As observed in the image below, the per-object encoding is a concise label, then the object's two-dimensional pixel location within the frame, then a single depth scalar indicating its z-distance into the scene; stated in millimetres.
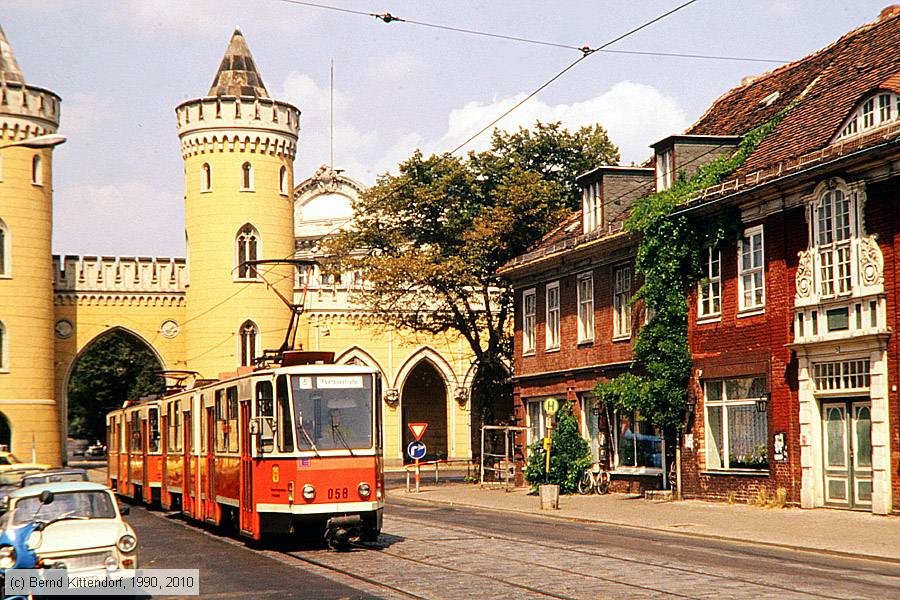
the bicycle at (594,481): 36062
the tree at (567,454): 36781
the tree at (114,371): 82938
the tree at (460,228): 45062
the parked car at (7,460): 36781
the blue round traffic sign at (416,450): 40469
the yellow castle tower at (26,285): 64188
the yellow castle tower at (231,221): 68062
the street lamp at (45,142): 20438
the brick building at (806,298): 25078
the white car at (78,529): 14047
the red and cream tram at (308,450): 19828
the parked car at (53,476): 22688
